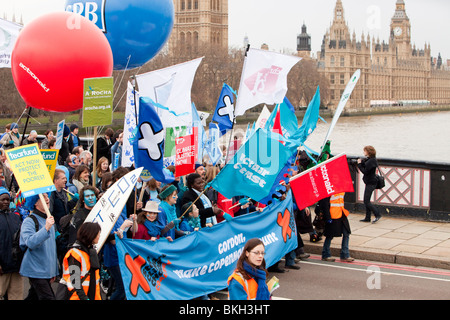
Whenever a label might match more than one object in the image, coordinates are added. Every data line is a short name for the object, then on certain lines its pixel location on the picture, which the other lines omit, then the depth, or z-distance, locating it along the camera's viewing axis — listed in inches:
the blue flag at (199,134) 465.7
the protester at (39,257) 267.7
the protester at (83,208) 281.7
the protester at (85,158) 453.6
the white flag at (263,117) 488.1
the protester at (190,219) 327.6
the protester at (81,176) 362.3
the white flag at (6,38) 504.6
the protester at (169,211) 308.8
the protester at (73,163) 449.3
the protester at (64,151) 568.7
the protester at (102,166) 411.4
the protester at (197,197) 340.2
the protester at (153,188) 350.9
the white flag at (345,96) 402.5
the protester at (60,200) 323.0
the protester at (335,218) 393.4
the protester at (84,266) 238.4
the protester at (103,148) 557.8
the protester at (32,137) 579.2
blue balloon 428.1
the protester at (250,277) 208.2
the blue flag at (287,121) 450.8
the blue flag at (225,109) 486.3
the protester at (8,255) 283.7
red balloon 351.6
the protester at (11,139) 536.7
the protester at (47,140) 543.8
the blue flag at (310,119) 430.3
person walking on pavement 492.1
